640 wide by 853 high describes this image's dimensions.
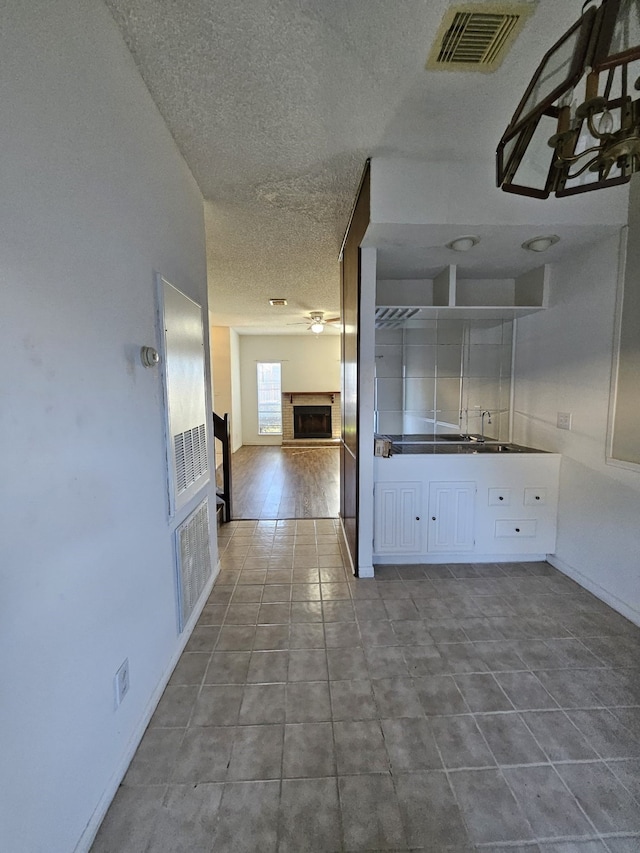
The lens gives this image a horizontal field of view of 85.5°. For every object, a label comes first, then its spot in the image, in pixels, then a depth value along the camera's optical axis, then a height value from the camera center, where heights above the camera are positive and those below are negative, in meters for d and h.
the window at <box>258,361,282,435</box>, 8.26 -0.19
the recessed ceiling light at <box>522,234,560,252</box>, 2.21 +0.95
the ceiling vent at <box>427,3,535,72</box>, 1.19 +1.29
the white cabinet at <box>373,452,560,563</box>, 2.61 -0.88
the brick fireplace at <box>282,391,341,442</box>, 8.22 -0.56
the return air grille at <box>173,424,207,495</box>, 1.81 -0.37
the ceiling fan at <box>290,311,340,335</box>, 5.86 +1.25
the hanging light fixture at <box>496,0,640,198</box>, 0.77 +0.74
